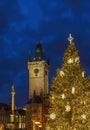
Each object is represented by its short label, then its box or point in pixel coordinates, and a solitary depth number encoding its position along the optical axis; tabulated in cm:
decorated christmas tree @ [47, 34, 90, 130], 1856
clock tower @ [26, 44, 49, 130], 9088
